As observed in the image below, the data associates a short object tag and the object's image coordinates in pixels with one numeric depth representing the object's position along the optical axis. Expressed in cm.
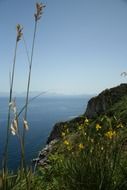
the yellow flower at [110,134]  175
